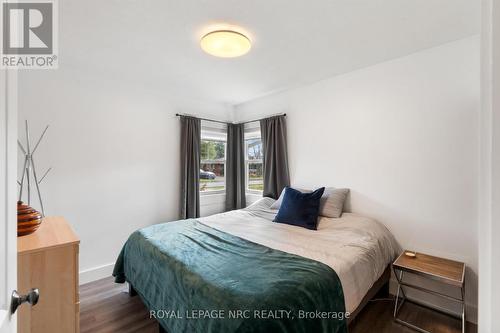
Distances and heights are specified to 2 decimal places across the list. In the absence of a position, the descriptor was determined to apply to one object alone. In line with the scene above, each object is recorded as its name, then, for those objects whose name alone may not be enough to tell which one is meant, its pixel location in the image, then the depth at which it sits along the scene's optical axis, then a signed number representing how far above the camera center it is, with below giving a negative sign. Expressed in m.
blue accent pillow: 2.43 -0.47
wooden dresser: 1.24 -0.63
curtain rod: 3.46 +0.76
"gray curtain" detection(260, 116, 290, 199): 3.42 +0.13
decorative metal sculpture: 2.29 -0.07
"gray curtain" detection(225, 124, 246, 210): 4.04 -0.02
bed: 1.25 -0.69
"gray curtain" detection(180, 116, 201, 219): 3.44 -0.04
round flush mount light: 1.87 +1.01
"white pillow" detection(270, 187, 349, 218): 2.57 -0.40
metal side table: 1.75 -0.83
